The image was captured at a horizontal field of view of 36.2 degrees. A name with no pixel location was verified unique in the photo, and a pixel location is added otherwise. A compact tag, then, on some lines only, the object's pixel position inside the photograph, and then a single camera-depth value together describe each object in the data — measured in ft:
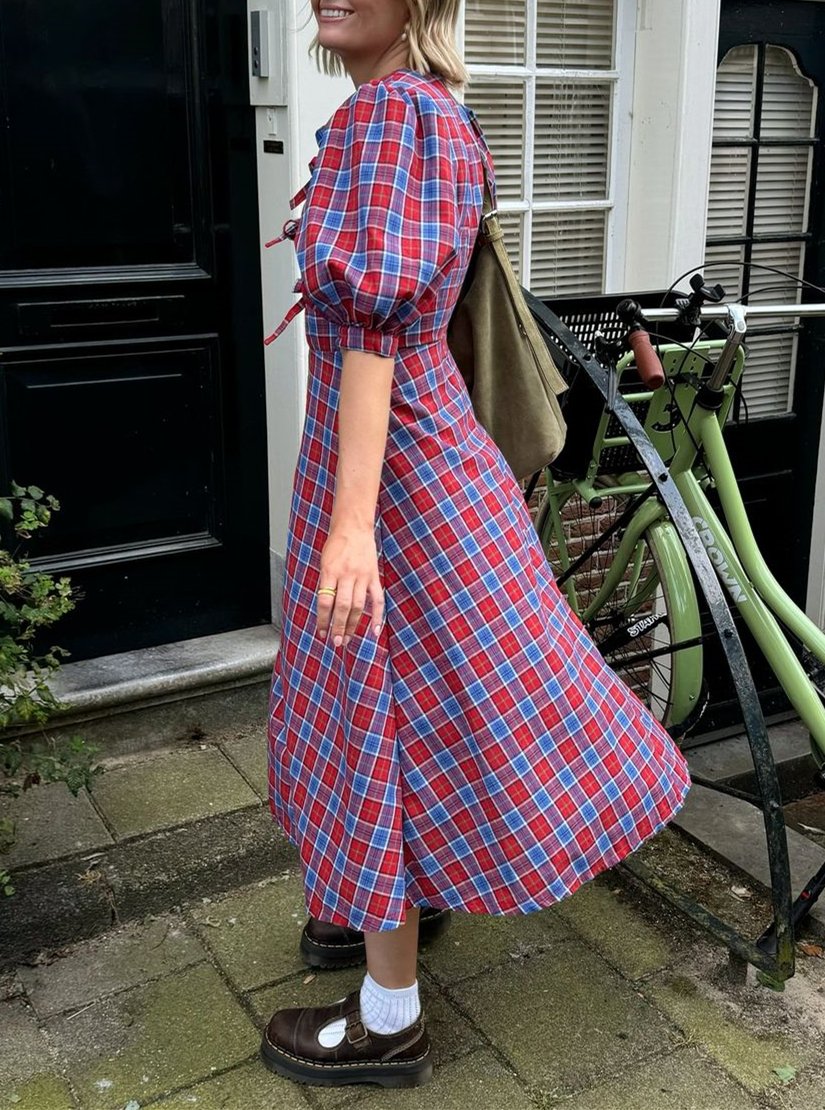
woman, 6.31
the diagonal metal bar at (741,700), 8.15
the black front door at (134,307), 11.13
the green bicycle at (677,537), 9.43
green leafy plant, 8.67
